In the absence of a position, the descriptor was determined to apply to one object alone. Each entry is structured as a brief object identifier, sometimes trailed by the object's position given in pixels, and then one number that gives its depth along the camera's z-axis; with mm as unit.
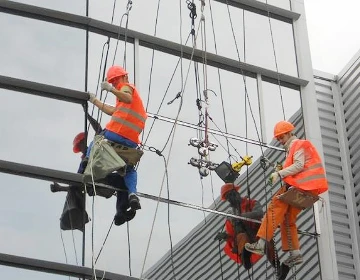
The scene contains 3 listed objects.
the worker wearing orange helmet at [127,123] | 16562
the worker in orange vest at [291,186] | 17250
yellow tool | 18031
